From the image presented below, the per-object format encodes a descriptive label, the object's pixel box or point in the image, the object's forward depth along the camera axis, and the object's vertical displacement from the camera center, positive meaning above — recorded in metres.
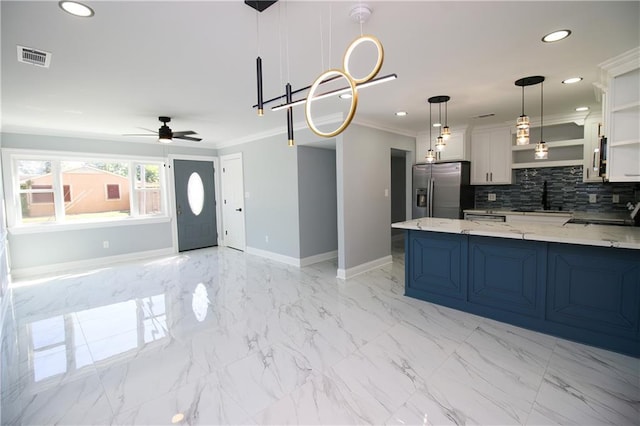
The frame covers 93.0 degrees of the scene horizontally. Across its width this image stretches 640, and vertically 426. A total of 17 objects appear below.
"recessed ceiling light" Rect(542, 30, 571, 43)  2.20 +1.14
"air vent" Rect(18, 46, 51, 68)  2.29 +1.12
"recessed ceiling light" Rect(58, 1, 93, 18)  1.75 +1.12
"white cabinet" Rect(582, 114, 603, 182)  4.56 +0.65
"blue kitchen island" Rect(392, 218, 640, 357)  2.49 -0.81
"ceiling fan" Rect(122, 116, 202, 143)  4.43 +0.93
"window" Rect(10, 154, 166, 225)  5.20 +0.17
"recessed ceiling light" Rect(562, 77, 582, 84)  3.17 +1.16
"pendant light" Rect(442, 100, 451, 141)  3.46 +0.67
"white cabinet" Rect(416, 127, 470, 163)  5.47 +0.85
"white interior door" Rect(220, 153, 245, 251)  6.62 -0.12
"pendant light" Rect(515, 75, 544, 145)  2.98 +0.65
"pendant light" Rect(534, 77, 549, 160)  3.31 +0.45
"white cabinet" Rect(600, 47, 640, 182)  2.54 +0.61
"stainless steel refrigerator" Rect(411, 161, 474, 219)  5.44 +0.03
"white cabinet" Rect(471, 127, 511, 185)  5.32 +0.63
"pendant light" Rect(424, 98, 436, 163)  4.05 +0.49
